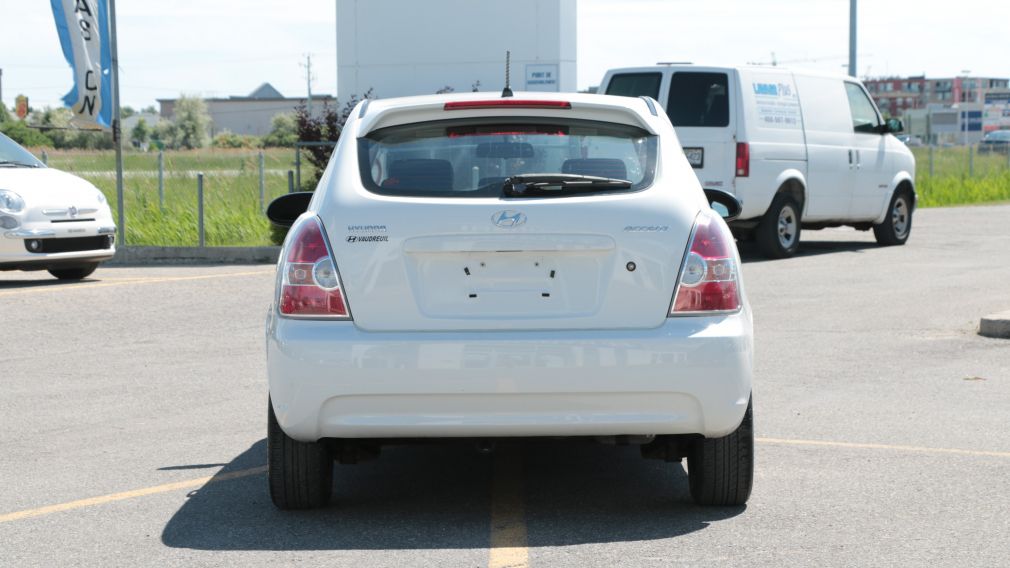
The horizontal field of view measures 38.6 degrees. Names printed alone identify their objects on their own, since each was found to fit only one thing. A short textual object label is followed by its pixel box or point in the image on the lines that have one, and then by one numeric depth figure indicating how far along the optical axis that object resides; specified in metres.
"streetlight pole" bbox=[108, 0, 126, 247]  19.22
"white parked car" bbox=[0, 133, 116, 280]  13.47
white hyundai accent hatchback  4.93
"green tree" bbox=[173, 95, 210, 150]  112.31
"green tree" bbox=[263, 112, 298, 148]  83.59
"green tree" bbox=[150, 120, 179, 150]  113.50
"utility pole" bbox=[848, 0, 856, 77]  27.59
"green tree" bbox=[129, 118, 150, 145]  114.65
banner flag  18.55
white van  16.08
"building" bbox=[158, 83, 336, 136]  151.25
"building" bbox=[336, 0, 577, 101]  23.95
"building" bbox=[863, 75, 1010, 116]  193.88
